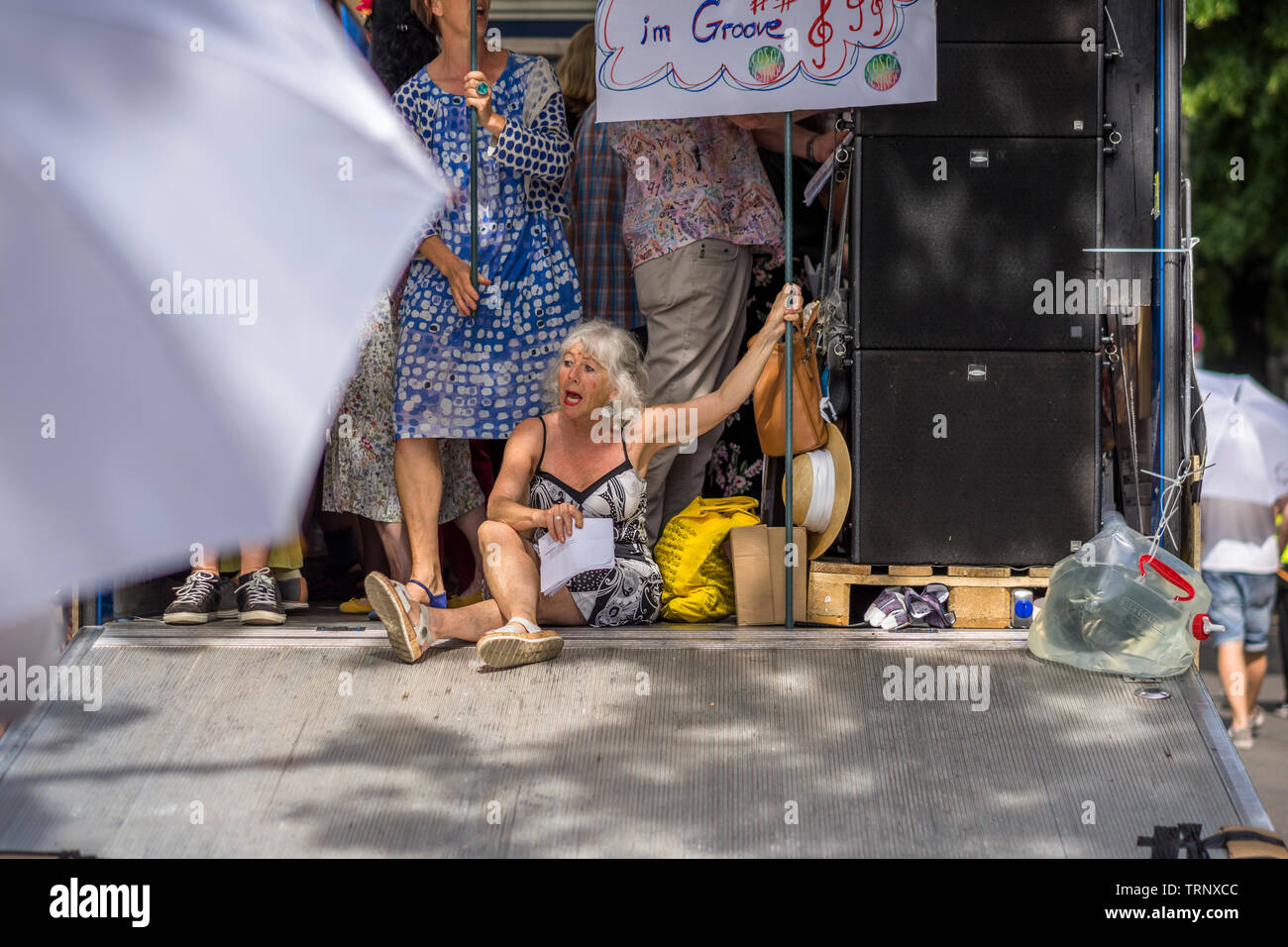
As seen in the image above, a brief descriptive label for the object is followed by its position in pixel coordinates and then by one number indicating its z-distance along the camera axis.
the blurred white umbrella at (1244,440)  7.93
